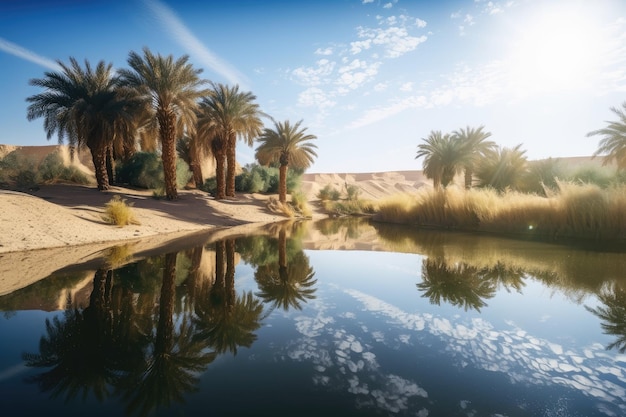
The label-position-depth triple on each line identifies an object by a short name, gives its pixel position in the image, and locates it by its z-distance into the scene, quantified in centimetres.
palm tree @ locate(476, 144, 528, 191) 2242
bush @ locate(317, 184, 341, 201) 3784
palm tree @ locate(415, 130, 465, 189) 2458
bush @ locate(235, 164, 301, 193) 2766
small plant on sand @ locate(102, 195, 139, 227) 1057
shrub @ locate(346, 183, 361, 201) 3975
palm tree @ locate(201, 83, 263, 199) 2048
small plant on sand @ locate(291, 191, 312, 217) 2372
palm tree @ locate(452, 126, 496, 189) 2409
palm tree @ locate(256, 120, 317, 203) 2505
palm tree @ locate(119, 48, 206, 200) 1645
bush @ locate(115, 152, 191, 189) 2139
